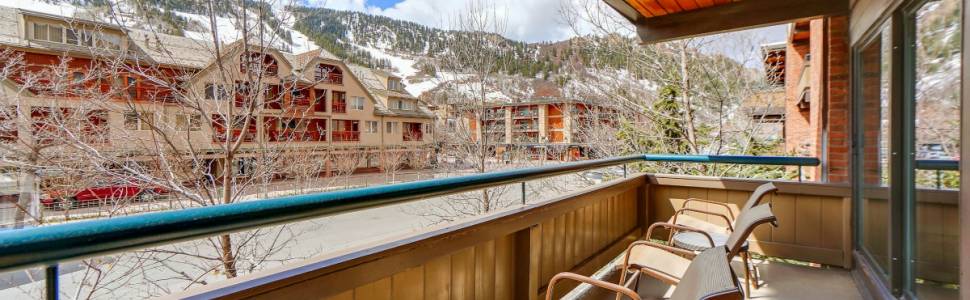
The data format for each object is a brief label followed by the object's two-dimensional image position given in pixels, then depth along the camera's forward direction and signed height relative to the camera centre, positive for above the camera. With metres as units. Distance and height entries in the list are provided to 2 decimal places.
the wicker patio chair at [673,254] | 1.77 -0.61
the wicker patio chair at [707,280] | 0.92 -0.34
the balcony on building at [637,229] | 0.97 -0.35
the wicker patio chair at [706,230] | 2.51 -0.61
